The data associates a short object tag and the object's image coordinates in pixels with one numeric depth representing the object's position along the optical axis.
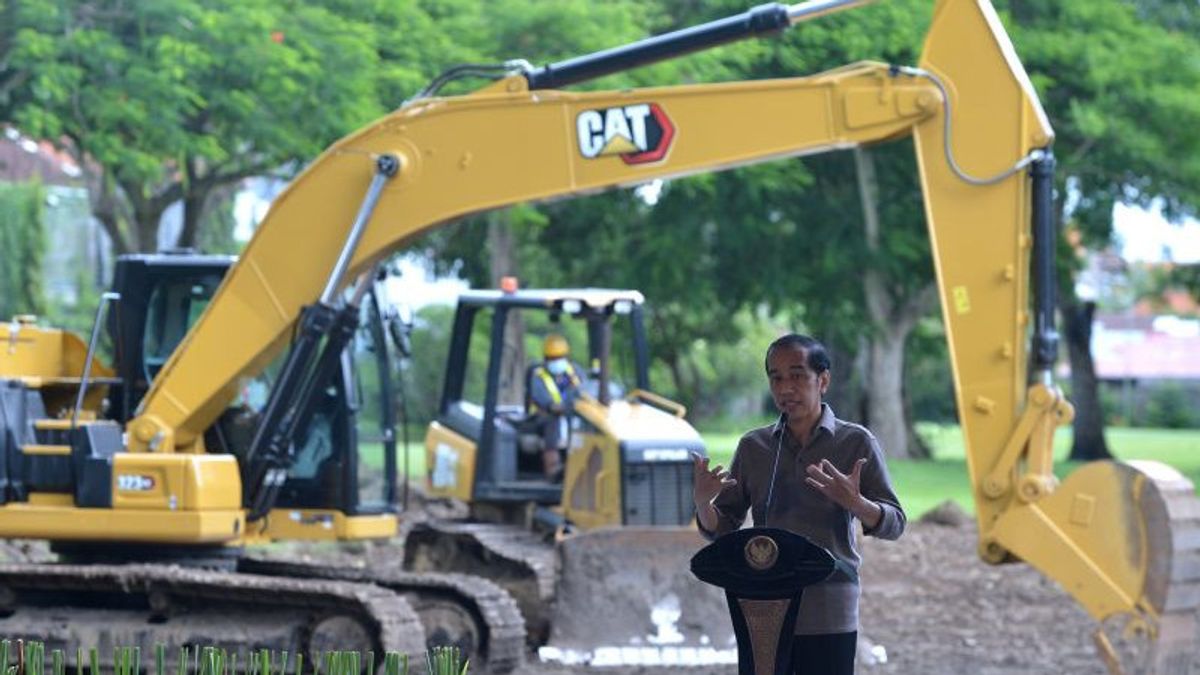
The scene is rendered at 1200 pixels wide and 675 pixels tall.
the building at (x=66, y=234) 50.45
